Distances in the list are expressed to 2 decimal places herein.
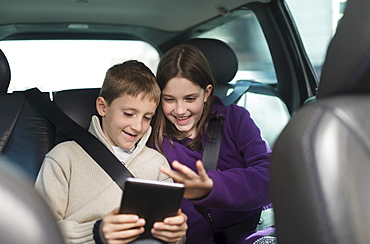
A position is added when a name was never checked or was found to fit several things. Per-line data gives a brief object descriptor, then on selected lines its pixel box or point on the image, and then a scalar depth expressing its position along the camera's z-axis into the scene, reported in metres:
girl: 2.05
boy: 1.88
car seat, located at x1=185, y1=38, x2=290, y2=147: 3.00
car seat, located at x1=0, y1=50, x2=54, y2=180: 2.27
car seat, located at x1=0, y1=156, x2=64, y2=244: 0.87
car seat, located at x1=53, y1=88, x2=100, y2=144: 2.32
